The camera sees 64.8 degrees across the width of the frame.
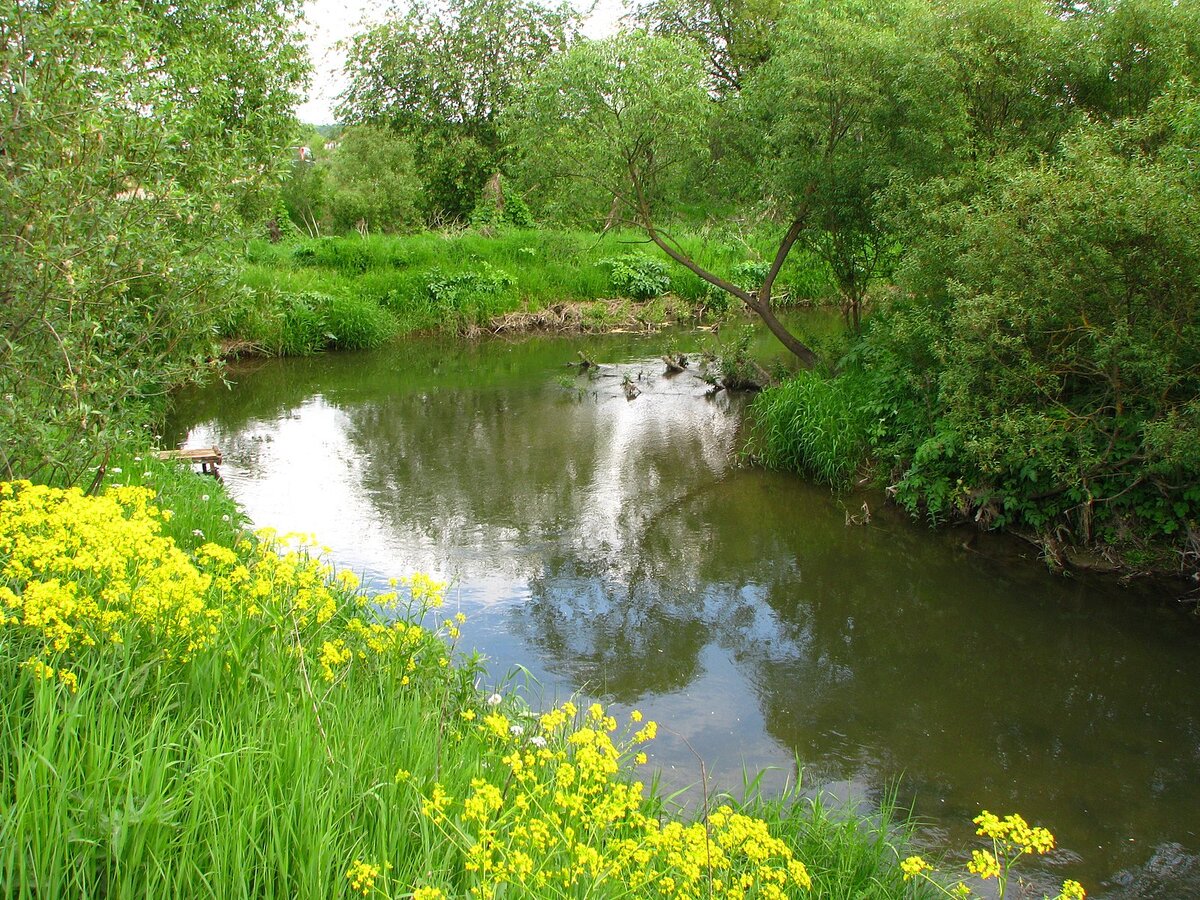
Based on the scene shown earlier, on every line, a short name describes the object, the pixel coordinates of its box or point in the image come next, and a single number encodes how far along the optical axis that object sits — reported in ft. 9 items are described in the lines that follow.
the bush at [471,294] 83.71
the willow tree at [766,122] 40.55
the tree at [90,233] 18.44
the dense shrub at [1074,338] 27.61
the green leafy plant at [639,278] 93.04
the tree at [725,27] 105.60
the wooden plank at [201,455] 38.11
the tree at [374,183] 100.99
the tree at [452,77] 117.19
